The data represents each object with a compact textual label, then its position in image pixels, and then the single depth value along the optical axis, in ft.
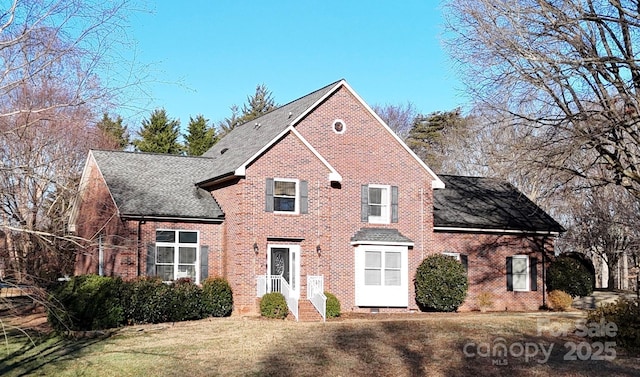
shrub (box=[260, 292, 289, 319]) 76.79
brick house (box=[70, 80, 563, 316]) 82.64
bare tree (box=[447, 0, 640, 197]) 64.08
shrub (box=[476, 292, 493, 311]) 94.86
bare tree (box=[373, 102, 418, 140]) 202.28
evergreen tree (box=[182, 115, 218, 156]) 177.78
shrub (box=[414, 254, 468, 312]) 88.53
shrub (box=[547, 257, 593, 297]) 98.58
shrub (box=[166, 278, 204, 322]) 76.13
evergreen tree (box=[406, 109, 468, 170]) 185.57
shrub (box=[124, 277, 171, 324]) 73.36
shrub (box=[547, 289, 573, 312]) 96.12
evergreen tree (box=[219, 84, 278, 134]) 211.41
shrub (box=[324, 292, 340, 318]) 80.84
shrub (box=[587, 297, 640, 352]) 56.49
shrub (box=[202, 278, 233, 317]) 79.56
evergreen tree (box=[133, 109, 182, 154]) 171.63
